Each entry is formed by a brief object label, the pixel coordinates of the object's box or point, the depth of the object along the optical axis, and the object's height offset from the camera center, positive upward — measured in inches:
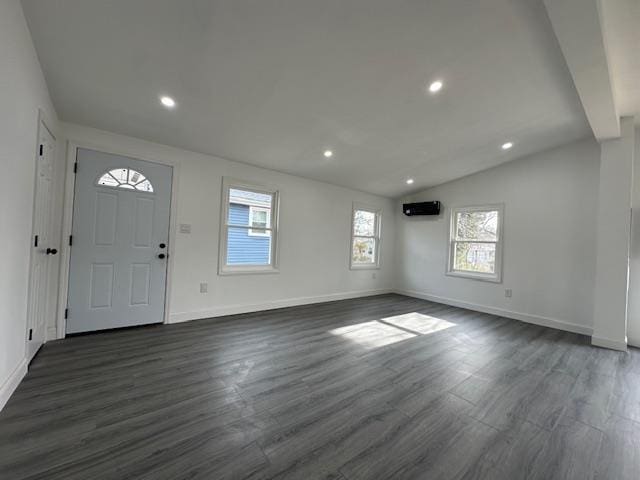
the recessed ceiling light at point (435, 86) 104.2 +62.7
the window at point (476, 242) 189.5 +5.3
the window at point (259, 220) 173.5 +12.4
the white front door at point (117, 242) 119.3 -4.8
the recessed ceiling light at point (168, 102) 105.1 +51.9
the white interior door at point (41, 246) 90.0 -6.6
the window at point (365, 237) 230.2 +5.9
